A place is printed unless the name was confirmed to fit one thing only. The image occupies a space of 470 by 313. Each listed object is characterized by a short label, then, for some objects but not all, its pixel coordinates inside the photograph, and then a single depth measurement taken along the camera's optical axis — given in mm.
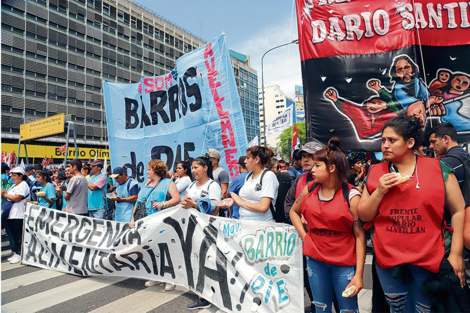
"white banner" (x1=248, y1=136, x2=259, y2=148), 9711
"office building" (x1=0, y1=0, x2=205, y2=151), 34219
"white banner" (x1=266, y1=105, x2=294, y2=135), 11766
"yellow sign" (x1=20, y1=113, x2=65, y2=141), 16391
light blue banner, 5289
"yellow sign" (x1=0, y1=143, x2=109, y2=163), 30592
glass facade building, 80162
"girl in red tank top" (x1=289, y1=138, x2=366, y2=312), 2244
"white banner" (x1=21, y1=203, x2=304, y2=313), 2934
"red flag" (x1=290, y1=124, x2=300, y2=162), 11708
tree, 51250
